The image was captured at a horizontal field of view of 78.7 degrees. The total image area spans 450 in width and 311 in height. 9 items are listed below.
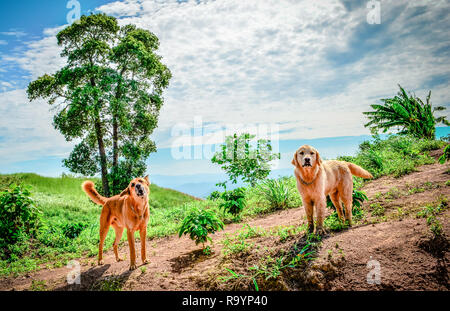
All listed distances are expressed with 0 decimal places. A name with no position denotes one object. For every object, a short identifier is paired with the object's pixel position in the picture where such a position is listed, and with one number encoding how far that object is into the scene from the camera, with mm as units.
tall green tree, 13414
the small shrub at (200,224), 4801
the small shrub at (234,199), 7090
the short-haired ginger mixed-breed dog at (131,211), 4188
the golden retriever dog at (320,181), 3912
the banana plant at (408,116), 13539
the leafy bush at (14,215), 7312
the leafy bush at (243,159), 12188
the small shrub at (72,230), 8352
